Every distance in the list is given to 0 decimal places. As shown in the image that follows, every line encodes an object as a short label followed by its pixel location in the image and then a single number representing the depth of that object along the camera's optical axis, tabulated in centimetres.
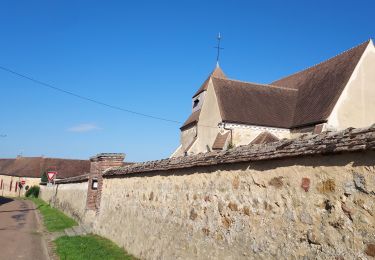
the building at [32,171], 5879
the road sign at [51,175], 3068
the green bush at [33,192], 4975
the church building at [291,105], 2102
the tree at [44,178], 4974
